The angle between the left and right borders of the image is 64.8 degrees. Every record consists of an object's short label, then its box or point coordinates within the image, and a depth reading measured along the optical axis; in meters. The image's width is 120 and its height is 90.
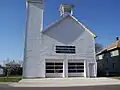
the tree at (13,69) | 16.29
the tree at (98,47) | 31.77
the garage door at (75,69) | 13.62
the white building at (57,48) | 13.20
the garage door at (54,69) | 13.36
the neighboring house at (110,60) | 16.68
